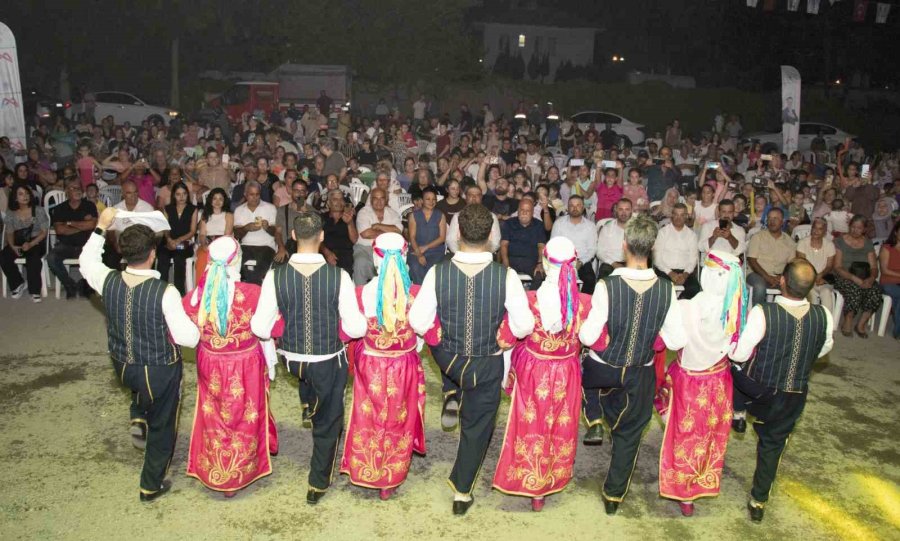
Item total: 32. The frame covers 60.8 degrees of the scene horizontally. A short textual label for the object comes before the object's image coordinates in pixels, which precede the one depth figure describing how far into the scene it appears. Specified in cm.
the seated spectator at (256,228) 848
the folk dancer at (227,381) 407
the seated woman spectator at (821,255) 809
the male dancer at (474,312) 398
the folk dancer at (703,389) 413
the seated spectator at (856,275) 811
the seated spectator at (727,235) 827
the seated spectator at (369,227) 831
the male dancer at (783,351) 400
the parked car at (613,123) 2083
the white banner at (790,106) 1367
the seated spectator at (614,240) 830
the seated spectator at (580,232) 835
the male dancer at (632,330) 399
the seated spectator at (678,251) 817
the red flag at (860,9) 1461
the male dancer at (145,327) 395
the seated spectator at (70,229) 846
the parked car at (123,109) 2030
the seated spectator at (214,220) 845
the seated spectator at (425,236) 821
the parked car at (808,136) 2045
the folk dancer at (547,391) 404
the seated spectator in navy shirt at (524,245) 845
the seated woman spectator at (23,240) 855
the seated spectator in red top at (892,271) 818
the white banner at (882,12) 1450
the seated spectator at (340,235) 834
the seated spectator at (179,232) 859
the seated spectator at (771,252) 803
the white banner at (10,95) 1173
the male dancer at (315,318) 399
